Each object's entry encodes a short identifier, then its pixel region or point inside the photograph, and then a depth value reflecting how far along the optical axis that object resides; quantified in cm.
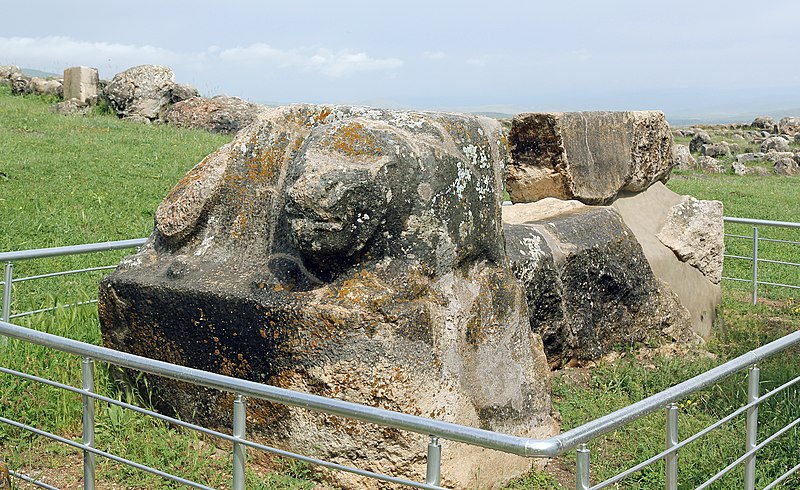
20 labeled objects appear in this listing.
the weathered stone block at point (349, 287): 409
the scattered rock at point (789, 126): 3763
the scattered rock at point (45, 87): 1922
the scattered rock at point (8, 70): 2105
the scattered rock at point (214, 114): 1734
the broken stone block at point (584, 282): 588
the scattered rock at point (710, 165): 2286
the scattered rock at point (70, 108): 1766
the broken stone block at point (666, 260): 750
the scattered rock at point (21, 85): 1969
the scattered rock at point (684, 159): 2225
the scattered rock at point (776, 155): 2547
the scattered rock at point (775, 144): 2911
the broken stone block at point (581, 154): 723
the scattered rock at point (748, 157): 2568
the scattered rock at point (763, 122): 4281
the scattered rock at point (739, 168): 2272
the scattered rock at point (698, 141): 3020
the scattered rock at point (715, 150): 2780
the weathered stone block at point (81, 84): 1841
